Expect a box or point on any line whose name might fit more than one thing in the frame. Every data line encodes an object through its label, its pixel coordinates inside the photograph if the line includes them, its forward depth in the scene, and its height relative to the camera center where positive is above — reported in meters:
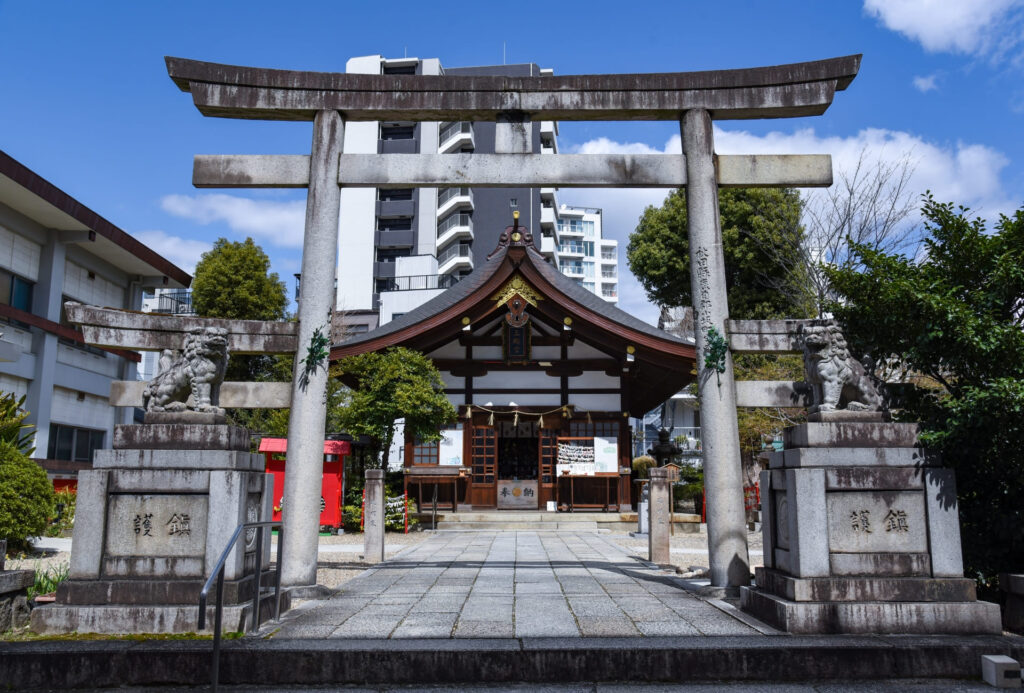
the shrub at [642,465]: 22.62 -0.20
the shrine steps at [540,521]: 18.62 -1.65
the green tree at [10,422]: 11.29 +0.54
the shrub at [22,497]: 9.74 -0.58
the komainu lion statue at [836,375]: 6.29 +0.75
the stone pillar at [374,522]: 11.42 -1.04
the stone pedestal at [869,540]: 5.56 -0.64
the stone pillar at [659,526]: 11.33 -1.06
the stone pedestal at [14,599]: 5.73 -1.17
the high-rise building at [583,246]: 75.38 +22.53
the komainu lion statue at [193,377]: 6.30 +0.70
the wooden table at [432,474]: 18.94 -0.43
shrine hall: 19.41 +1.72
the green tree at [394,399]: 16.59 +1.36
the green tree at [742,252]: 21.55 +7.55
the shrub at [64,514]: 13.77 -1.14
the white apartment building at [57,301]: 18.75 +4.28
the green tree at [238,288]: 26.69 +6.31
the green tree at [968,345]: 6.11 +1.04
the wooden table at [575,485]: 20.08 -0.74
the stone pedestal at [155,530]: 5.64 -0.60
